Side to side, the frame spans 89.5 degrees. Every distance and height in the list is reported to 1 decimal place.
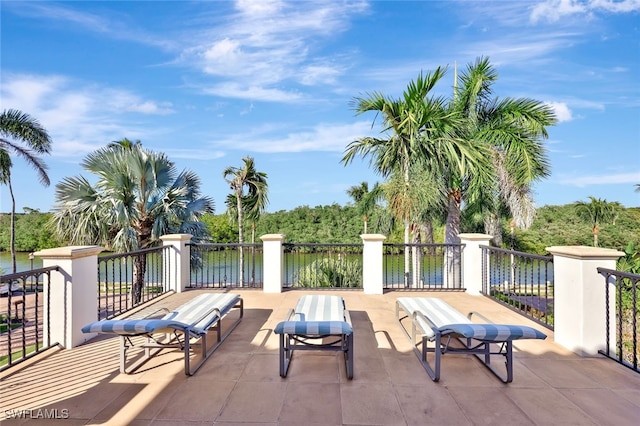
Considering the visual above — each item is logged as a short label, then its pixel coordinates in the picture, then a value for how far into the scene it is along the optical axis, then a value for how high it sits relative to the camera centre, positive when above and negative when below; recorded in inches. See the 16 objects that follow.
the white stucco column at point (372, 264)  253.3 -37.2
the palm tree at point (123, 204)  315.6 +13.8
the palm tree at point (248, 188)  610.2 +56.6
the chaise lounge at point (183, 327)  105.9 -40.8
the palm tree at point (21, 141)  492.7 +122.3
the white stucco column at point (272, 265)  257.0 -38.1
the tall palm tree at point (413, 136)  332.2 +85.0
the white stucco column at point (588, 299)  129.8 -33.8
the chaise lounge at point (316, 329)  107.5 -39.9
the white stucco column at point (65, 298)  136.1 -33.8
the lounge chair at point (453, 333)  103.9 -40.3
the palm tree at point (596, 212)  852.0 +11.0
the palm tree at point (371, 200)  428.4 +24.0
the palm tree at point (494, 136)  364.2 +93.5
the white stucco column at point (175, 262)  259.1 -36.0
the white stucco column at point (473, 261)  255.4 -35.6
